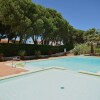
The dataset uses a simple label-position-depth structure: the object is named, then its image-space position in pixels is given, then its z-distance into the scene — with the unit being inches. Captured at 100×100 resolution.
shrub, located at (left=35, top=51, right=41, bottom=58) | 582.1
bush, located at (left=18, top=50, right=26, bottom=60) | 521.7
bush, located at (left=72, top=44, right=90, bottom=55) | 719.5
